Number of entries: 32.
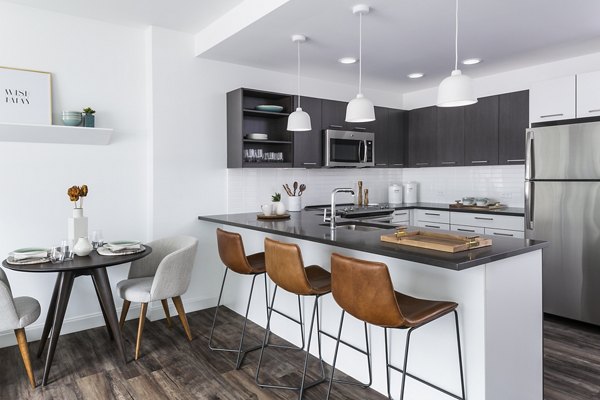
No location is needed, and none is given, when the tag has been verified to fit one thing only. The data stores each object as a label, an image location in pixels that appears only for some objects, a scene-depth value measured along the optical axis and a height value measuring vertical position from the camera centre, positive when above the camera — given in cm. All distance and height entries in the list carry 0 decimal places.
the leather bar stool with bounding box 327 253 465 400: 193 -54
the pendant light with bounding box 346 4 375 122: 295 +59
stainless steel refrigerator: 360 -20
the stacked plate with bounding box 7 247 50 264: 283 -44
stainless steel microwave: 485 +50
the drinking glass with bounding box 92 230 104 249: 326 -37
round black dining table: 273 -66
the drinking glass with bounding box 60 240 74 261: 295 -42
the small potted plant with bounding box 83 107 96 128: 347 +61
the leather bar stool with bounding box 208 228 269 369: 300 -52
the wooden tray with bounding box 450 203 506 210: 474 -20
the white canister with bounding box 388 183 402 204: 574 -5
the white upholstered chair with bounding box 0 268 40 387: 259 -79
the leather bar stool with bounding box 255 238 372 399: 244 -53
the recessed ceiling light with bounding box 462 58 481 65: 433 +135
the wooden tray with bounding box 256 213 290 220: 378 -24
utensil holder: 467 -14
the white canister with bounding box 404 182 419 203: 593 -3
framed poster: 321 +75
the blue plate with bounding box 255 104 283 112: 430 +85
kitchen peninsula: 206 -66
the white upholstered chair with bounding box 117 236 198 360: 311 -71
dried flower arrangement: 315 -1
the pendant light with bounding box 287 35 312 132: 349 +58
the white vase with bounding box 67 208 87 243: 316 -26
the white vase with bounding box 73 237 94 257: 300 -41
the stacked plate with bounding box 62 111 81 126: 336 +59
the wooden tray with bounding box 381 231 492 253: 215 -28
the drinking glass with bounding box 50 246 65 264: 287 -45
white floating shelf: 319 +46
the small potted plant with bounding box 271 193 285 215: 388 -16
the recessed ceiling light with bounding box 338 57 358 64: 425 +134
